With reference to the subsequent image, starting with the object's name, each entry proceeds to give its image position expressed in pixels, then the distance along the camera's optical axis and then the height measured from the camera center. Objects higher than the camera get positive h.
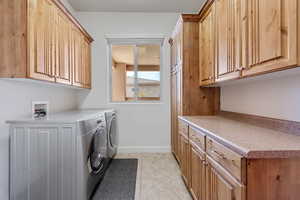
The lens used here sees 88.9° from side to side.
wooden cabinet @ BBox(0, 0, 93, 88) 1.31 +0.57
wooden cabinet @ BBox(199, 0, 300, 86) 0.81 +0.43
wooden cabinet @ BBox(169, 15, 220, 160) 2.03 +0.27
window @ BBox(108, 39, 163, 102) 3.17 +0.58
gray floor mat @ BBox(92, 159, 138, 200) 1.74 -1.08
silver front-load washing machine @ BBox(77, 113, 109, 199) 1.39 -0.58
